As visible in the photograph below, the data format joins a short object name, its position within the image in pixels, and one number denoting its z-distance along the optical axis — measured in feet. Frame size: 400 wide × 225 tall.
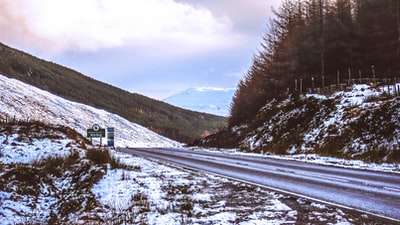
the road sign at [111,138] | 137.77
